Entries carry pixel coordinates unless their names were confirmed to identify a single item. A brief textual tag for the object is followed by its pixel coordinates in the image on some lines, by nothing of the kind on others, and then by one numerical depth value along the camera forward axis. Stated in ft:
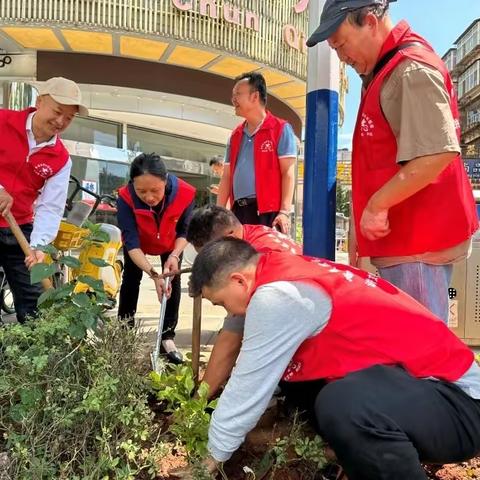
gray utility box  13.96
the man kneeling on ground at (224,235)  7.17
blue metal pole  9.22
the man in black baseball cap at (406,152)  5.76
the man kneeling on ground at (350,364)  4.90
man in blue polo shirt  10.77
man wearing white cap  9.36
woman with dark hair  10.06
